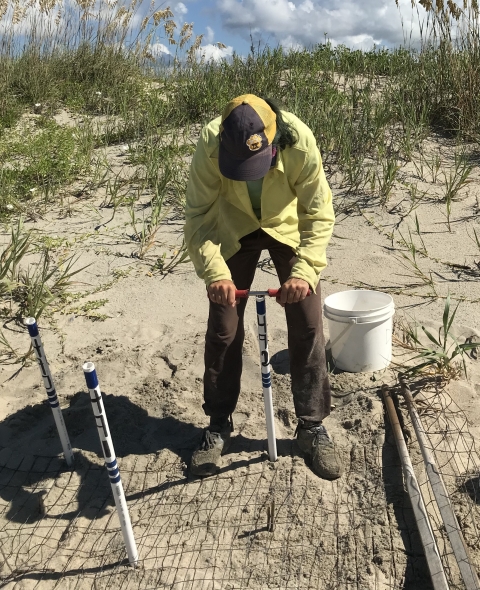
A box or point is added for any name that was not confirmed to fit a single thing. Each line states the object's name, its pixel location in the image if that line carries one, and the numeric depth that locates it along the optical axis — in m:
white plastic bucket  3.30
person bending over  2.29
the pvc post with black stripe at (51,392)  2.61
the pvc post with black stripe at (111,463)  2.12
